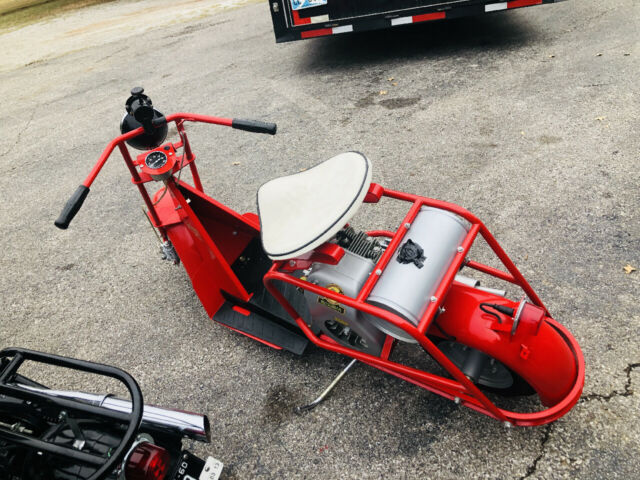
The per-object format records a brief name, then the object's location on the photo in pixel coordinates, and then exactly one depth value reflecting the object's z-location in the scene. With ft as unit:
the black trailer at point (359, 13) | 18.43
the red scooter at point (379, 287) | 6.48
